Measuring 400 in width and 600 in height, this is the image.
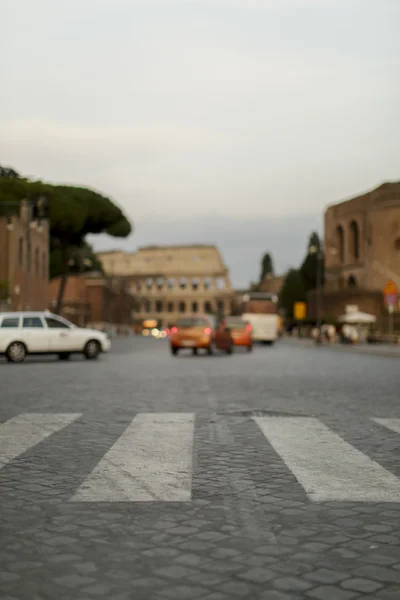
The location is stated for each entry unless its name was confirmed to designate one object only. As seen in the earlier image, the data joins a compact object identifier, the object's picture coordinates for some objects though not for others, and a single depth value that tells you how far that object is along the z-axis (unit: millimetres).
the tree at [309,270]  101812
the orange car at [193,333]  32594
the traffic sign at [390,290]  35716
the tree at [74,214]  54500
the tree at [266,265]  158875
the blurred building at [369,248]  78250
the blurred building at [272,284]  143000
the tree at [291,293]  107931
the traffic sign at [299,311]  73250
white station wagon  26266
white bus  56062
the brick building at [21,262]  53562
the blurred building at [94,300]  91875
